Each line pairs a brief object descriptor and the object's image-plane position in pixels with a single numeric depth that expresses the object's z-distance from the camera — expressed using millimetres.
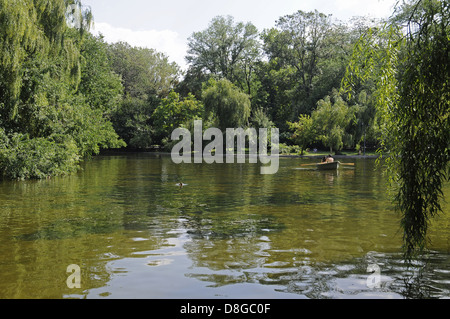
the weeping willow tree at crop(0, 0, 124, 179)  18328
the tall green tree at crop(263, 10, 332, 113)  66938
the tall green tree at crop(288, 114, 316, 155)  55312
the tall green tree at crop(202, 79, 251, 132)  53469
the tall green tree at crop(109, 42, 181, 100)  80756
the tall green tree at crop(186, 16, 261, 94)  72250
